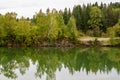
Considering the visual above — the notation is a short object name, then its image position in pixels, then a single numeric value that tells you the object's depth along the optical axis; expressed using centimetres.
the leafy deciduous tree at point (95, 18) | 5435
